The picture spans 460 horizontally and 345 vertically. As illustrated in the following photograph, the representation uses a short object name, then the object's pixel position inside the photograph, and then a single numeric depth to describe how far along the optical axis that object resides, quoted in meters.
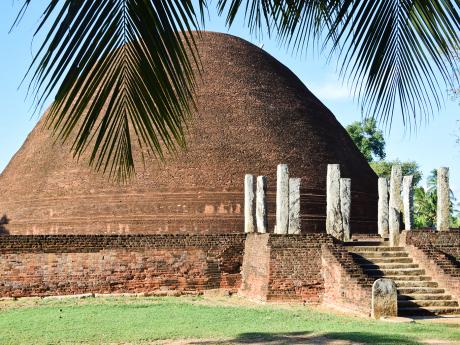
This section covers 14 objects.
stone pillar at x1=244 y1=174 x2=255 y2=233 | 16.56
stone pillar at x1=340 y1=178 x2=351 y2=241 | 14.53
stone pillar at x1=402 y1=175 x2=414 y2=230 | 15.16
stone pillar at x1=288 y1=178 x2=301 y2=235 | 13.54
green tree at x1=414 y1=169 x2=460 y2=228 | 42.50
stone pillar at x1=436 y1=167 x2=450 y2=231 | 14.53
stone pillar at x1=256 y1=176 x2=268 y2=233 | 15.59
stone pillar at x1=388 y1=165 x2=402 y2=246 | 13.74
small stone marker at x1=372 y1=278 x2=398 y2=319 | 10.20
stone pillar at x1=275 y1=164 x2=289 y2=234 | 13.67
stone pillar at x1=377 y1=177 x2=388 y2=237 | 16.03
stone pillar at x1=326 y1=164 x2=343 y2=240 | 13.84
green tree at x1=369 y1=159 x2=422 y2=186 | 40.28
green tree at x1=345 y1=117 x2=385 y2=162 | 42.84
